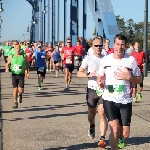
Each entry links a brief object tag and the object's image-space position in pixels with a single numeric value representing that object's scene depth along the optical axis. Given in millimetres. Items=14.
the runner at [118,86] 6438
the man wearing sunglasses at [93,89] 8117
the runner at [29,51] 23494
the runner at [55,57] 28439
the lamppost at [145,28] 25483
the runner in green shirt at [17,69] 12822
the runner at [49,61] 31512
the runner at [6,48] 29844
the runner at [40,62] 18266
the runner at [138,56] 14125
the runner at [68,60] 18281
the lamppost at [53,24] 56962
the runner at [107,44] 14572
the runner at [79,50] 23125
